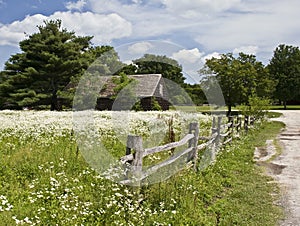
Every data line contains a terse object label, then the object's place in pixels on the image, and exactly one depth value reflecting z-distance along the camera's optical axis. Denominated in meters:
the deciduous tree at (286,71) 73.31
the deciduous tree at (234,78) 42.66
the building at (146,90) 33.94
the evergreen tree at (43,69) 41.19
